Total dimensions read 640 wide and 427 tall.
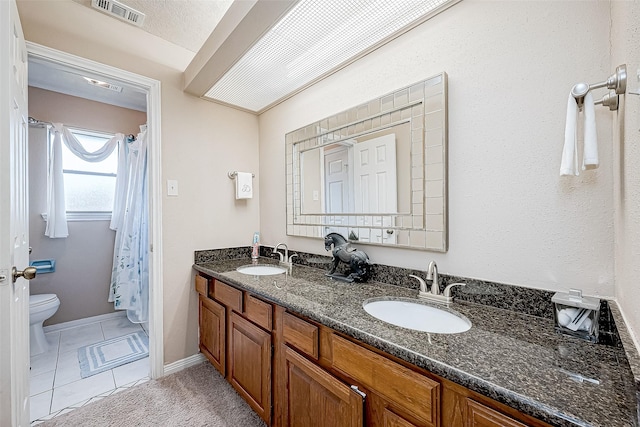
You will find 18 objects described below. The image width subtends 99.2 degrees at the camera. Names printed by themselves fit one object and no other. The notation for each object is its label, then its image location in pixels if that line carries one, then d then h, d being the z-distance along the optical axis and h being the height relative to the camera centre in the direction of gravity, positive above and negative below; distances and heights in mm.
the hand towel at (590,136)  809 +222
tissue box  796 -317
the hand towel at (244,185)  2293 +229
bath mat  2100 -1194
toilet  2236 -876
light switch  1991 +187
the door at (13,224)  960 -43
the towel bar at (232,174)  2309 +322
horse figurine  1482 -280
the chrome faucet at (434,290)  1148 -347
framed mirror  1283 +231
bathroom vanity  572 -402
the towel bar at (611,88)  699 +342
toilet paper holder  2611 -503
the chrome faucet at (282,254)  2056 -322
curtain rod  2559 +875
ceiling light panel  1259 +934
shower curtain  2750 -403
